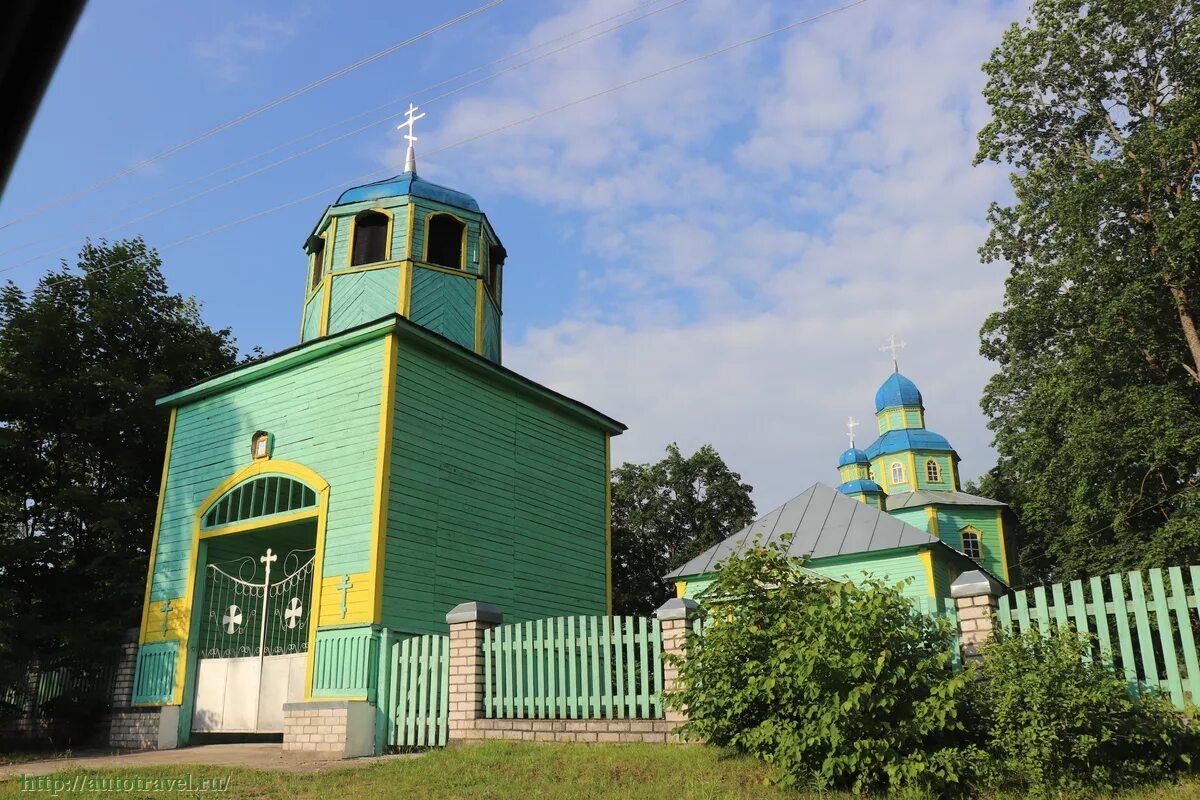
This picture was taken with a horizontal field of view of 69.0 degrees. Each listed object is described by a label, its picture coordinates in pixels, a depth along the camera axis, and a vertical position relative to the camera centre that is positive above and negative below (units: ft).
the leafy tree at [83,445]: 51.21 +14.18
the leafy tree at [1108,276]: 65.36 +28.40
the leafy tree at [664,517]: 126.11 +19.52
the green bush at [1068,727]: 20.85 -1.82
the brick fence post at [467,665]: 33.94 -0.29
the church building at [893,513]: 73.36 +16.72
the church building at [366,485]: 39.50 +8.55
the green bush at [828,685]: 21.89 -0.82
